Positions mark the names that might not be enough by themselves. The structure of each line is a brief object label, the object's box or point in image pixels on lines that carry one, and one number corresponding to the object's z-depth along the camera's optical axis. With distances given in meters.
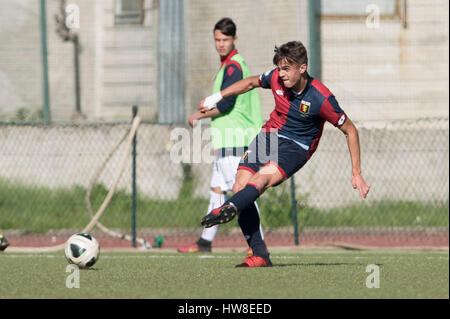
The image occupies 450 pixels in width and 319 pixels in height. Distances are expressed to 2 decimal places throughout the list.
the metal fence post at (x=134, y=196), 22.91
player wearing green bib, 18.58
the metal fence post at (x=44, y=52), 29.44
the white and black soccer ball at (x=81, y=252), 15.21
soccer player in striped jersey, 14.29
